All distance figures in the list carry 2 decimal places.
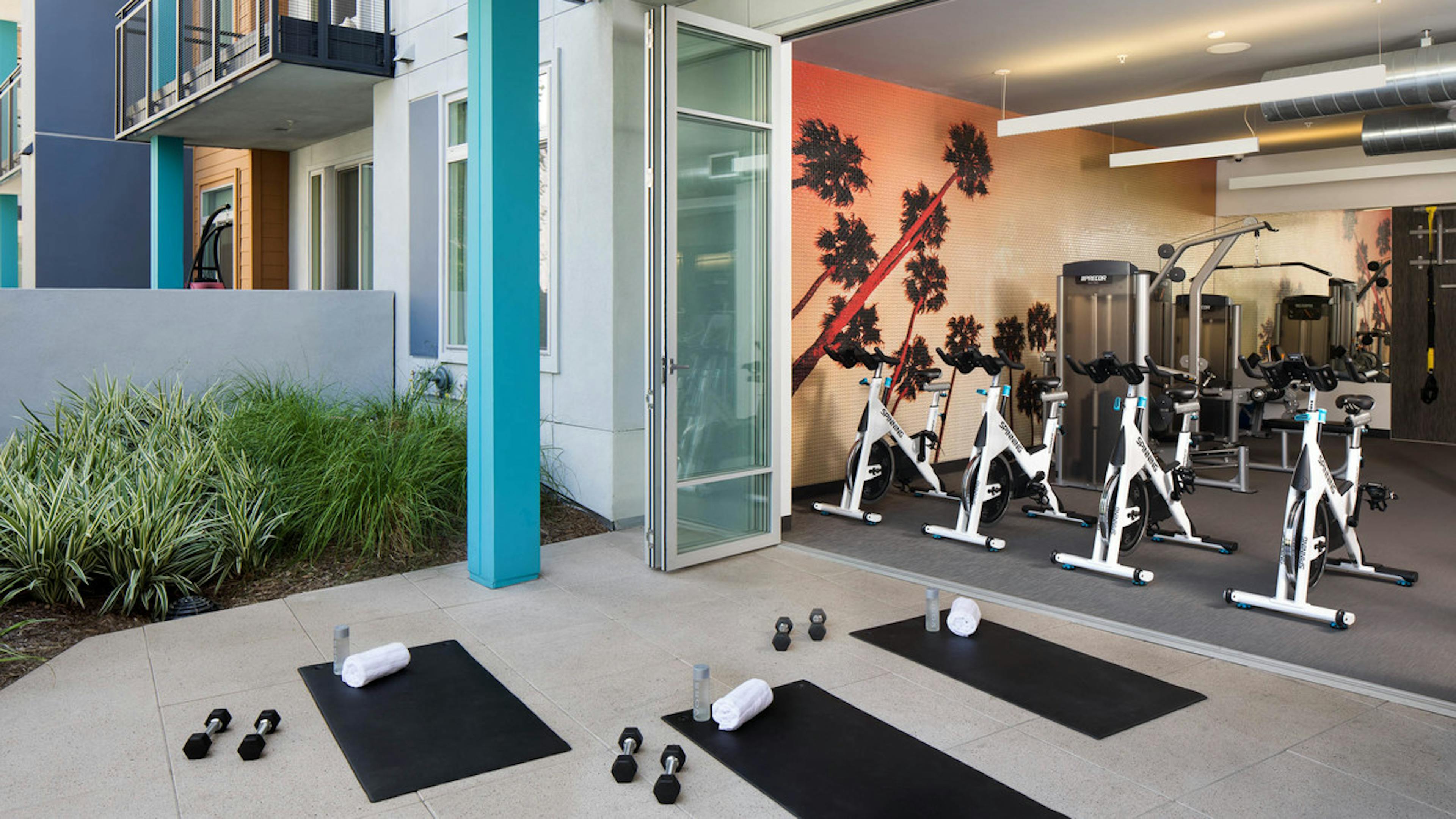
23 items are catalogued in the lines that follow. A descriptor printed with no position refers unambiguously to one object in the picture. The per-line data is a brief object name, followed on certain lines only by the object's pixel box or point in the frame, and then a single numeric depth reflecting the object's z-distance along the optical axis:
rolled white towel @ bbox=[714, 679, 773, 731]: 2.85
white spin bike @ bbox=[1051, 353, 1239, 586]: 4.61
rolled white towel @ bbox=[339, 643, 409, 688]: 3.19
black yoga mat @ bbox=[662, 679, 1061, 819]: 2.45
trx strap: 9.10
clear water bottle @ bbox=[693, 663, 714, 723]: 2.93
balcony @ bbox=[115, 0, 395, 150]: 6.77
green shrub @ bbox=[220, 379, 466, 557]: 4.70
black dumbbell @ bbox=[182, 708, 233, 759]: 2.67
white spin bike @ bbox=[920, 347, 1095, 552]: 5.25
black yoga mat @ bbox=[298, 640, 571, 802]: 2.65
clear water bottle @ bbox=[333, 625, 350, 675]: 3.31
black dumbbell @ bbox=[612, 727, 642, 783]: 2.56
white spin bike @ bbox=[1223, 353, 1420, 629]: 3.94
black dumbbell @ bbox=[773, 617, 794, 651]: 3.57
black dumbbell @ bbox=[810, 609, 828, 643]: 3.67
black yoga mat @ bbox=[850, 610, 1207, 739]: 3.02
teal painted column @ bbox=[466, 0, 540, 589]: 4.30
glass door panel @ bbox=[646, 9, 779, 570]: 4.60
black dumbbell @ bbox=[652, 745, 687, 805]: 2.45
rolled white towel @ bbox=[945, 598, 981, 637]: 3.71
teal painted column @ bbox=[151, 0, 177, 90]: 8.66
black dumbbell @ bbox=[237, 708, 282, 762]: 2.67
